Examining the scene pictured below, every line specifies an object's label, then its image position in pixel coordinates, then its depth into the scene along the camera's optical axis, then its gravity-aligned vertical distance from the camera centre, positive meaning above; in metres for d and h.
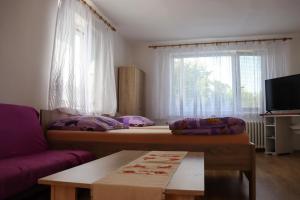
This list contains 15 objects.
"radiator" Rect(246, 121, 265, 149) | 5.02 -0.53
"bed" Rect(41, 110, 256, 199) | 2.16 -0.35
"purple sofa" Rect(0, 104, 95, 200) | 1.46 -0.36
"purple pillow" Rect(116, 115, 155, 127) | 3.99 -0.24
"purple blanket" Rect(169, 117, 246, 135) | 2.26 -0.19
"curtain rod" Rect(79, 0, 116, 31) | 3.57 +1.36
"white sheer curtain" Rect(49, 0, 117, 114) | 2.94 +0.56
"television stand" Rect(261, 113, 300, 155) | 4.65 -0.53
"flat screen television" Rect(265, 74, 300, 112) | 4.53 +0.20
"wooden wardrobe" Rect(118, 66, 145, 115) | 4.88 +0.27
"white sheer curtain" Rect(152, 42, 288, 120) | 5.11 +0.53
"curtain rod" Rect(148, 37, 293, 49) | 5.14 +1.26
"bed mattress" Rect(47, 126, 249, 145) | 2.23 -0.29
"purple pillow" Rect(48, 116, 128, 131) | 2.69 -0.19
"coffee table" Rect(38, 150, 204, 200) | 1.06 -0.34
